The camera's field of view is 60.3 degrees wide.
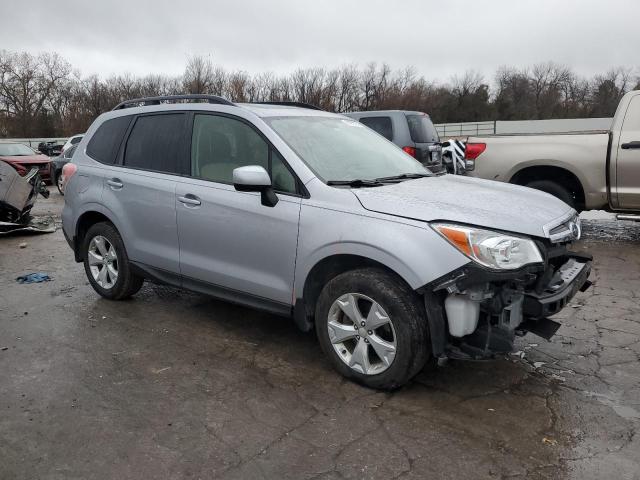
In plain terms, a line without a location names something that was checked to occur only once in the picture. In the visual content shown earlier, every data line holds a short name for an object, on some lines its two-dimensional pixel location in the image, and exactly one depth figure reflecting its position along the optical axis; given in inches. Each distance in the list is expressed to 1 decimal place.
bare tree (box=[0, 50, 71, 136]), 2468.0
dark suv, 358.0
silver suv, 122.3
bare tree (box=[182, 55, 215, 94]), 2174.7
